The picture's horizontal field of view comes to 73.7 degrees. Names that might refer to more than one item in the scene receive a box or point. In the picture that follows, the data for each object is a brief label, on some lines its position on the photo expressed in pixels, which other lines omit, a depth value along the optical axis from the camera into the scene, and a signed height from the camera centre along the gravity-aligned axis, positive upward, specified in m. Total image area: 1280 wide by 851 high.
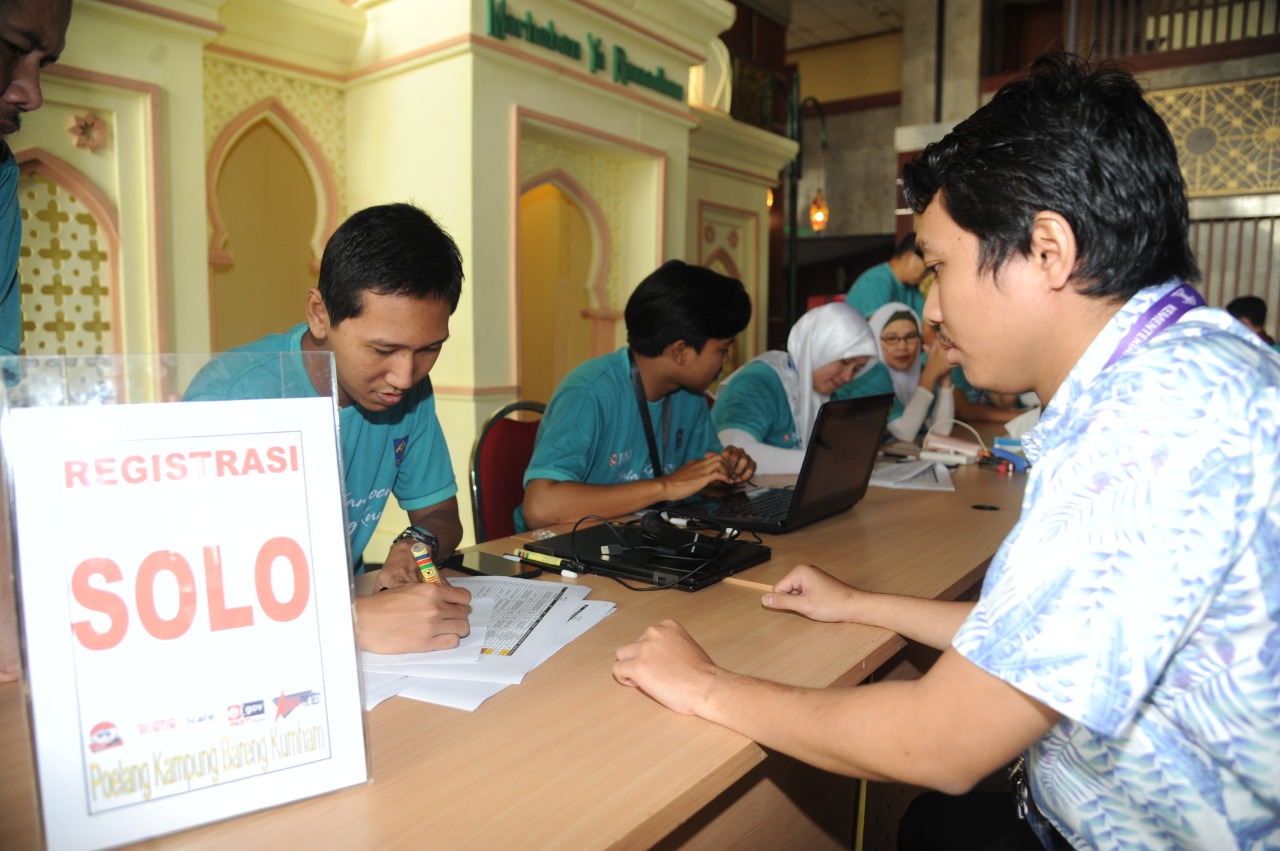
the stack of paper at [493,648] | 1.10 -0.46
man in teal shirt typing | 2.16 -0.23
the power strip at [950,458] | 3.25 -0.49
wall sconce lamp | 8.94 +1.22
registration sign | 0.75 -0.27
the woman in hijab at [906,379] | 3.90 -0.23
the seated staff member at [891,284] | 4.86 +0.26
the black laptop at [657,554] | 1.58 -0.44
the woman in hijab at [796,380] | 3.15 -0.20
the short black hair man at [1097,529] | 0.75 -0.18
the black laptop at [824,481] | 2.01 -0.38
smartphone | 1.65 -0.46
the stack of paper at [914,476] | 2.75 -0.49
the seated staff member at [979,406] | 4.57 -0.42
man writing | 1.24 -0.05
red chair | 2.36 -0.40
